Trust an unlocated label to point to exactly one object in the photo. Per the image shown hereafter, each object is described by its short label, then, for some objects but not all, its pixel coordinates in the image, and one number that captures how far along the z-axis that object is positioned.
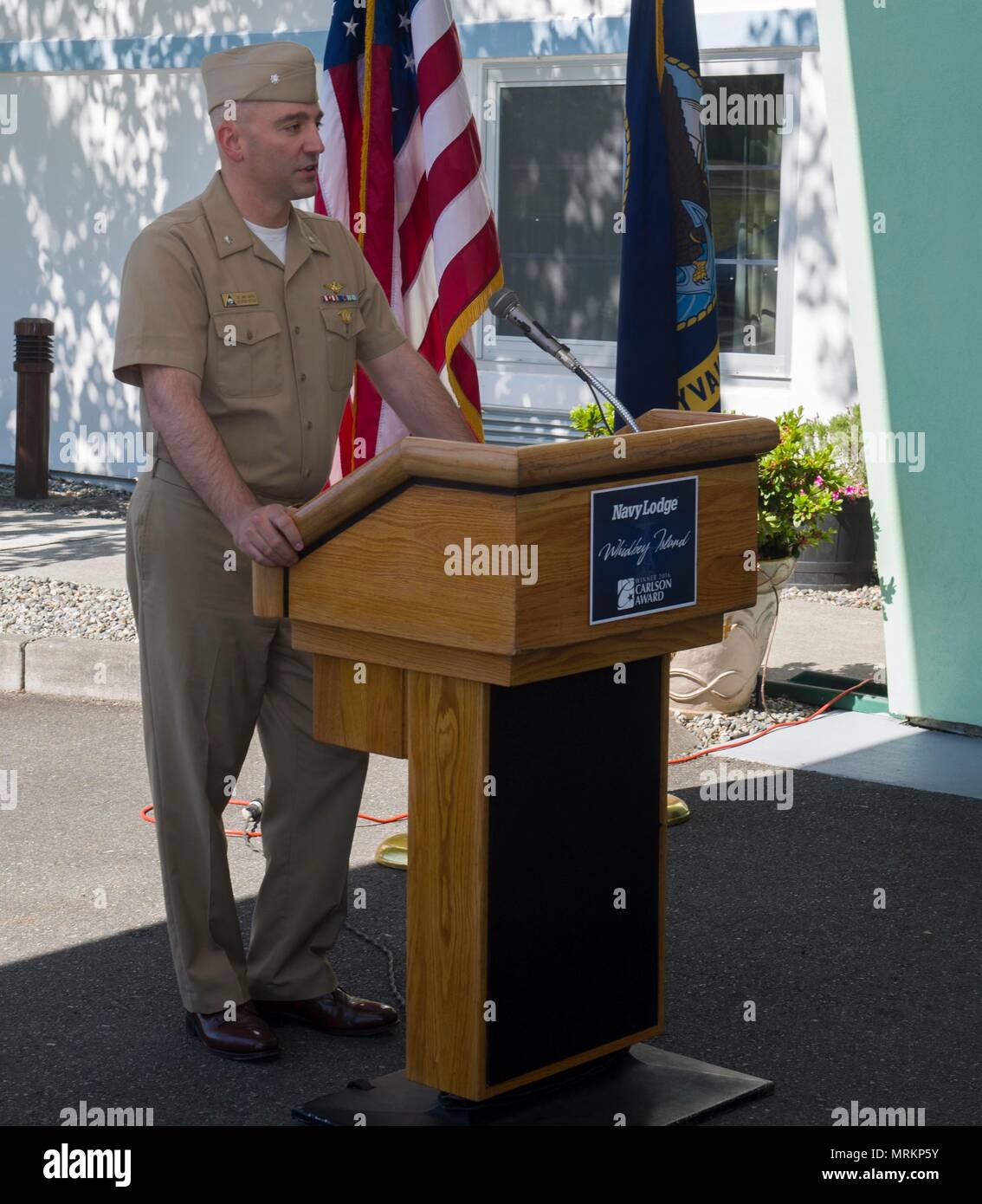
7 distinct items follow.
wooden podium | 6.10
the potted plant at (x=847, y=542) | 17.60
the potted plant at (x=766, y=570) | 13.24
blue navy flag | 11.27
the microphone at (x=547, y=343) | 7.33
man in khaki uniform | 7.38
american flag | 10.14
